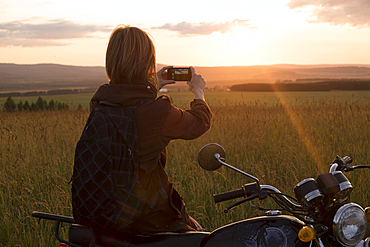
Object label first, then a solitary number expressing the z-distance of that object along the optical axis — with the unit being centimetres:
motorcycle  115
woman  162
